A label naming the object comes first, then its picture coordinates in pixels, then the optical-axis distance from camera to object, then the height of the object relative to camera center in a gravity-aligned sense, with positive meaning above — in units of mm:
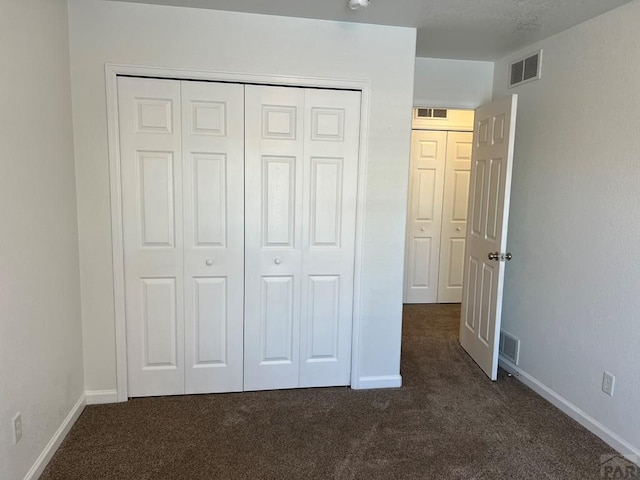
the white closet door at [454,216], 4902 -282
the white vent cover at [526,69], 2986 +915
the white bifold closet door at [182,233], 2574 -304
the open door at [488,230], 2953 -287
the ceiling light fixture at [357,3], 2223 +983
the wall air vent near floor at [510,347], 3205 -1189
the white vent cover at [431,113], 4773 +883
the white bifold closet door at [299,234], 2707 -307
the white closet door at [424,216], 4848 -287
